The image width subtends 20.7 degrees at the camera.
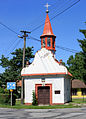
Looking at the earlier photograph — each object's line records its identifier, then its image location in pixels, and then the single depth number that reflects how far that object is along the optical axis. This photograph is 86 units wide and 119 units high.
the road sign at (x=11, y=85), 29.92
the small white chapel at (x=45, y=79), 30.95
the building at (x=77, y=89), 59.91
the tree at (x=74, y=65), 69.31
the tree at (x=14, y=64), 51.19
